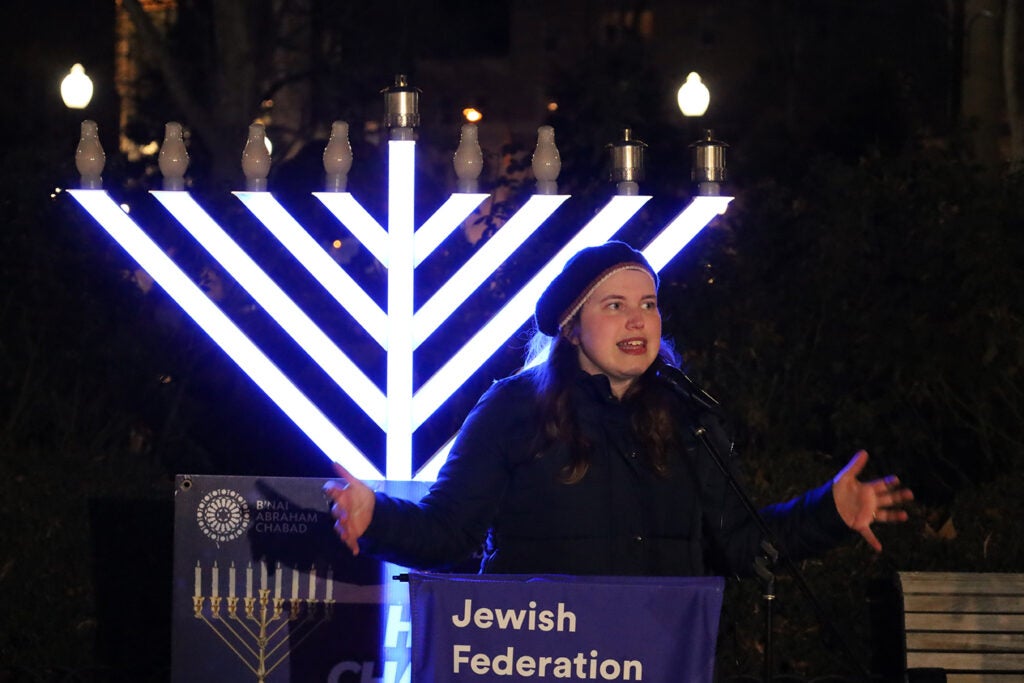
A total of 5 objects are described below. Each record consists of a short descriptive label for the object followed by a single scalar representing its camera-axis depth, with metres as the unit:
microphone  6.68
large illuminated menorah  9.82
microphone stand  6.14
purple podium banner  5.98
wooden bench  10.38
